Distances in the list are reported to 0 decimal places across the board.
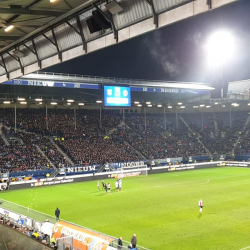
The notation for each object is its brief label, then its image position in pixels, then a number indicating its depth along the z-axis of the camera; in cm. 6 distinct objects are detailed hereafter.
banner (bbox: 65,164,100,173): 4866
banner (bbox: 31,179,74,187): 4353
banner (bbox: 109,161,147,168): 5316
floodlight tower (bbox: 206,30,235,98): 5347
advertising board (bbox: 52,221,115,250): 1561
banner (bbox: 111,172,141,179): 5081
